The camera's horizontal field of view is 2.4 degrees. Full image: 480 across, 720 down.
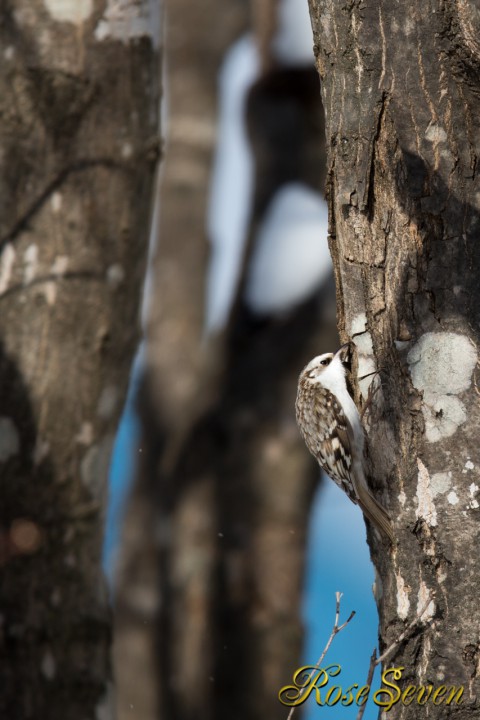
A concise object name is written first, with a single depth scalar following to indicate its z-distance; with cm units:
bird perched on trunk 720
